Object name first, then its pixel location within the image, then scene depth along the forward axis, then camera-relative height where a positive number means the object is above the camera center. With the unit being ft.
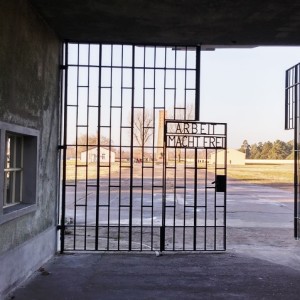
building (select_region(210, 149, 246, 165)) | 212.31 +1.14
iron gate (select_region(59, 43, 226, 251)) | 29.25 +1.43
